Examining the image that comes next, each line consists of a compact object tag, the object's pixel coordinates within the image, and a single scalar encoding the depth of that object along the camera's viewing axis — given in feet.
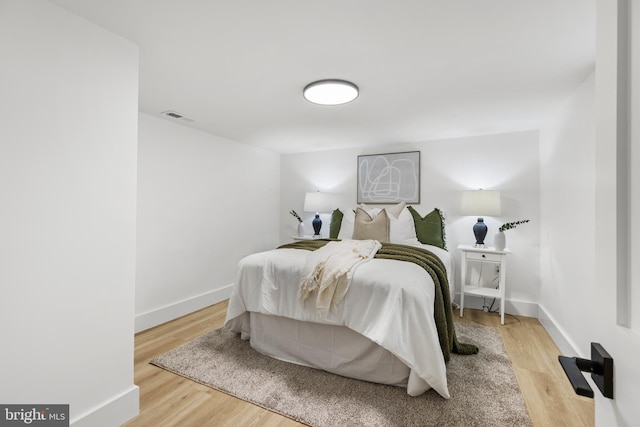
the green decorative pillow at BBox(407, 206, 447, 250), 11.53
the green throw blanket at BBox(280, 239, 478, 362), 6.88
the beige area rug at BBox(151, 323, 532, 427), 5.55
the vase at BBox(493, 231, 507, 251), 10.75
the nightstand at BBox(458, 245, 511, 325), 10.36
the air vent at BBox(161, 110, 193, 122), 9.68
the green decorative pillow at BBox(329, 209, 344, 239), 13.34
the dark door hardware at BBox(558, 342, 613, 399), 1.72
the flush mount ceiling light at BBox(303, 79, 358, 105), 7.29
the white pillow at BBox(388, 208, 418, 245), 11.16
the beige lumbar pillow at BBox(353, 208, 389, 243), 11.04
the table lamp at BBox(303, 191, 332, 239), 14.46
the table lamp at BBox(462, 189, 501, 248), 10.64
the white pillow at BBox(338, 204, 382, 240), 11.94
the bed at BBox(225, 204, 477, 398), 5.95
